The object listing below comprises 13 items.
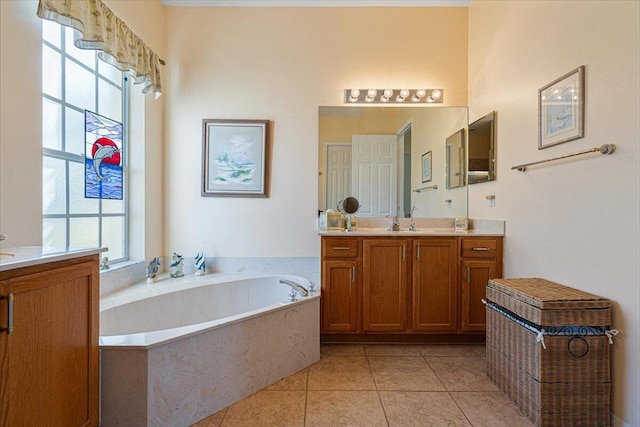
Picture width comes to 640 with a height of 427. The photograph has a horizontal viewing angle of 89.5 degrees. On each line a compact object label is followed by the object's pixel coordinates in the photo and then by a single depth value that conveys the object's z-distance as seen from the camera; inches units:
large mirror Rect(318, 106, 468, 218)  115.2
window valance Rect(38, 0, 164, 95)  65.7
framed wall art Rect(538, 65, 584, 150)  66.4
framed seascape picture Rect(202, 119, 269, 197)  114.6
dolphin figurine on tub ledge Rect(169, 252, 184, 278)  108.3
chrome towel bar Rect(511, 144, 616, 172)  59.0
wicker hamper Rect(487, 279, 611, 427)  59.8
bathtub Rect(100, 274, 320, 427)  56.4
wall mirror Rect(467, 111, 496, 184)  101.7
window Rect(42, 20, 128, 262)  75.0
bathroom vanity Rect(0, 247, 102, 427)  39.6
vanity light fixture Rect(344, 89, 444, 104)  115.1
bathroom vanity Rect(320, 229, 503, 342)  97.3
